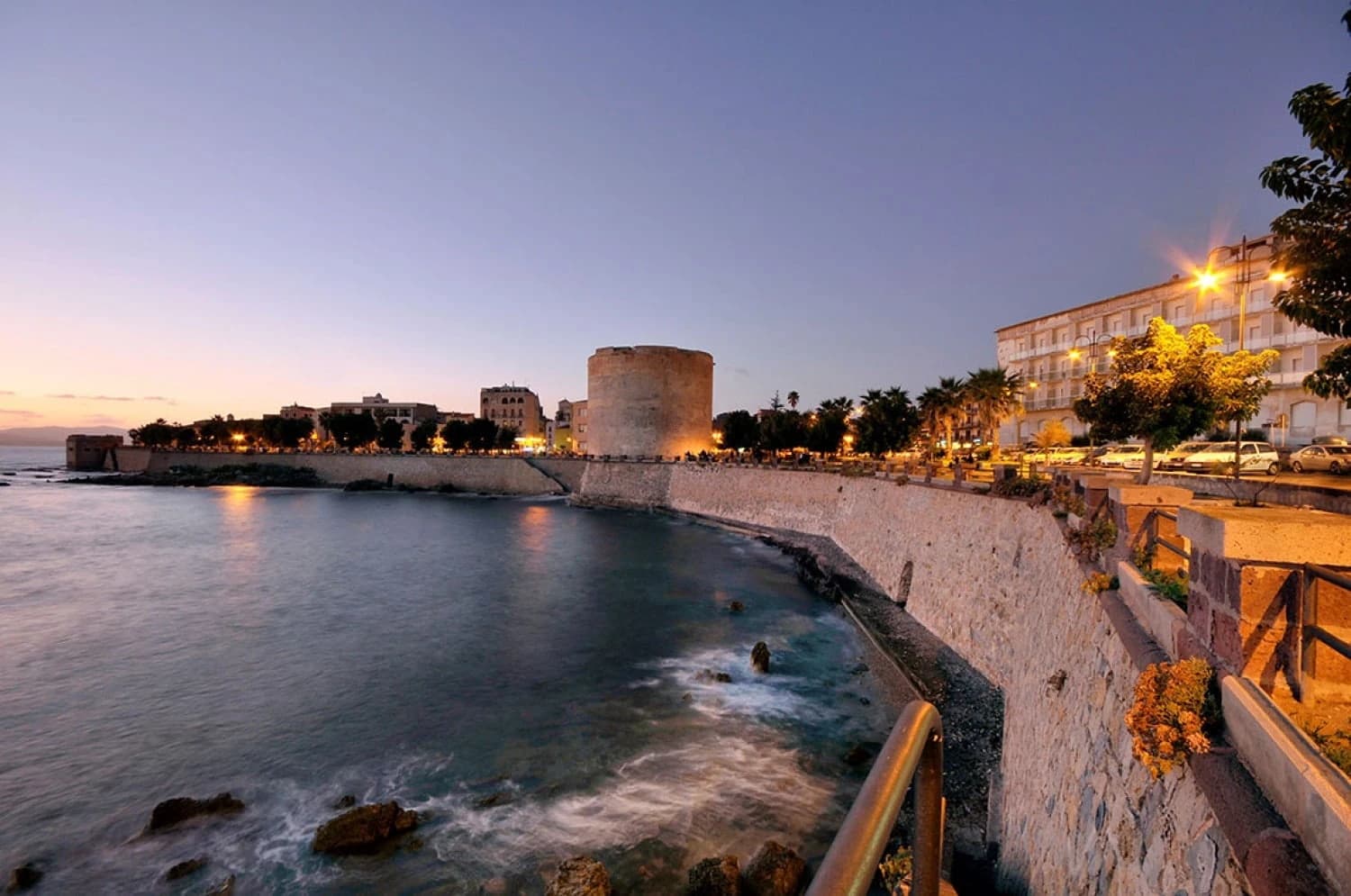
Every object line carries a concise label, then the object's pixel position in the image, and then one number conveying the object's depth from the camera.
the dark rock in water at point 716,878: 8.07
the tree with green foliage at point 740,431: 63.50
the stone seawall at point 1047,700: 3.45
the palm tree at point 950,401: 37.25
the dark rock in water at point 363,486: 74.62
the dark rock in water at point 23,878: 8.91
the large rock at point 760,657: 16.05
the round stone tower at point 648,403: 67.75
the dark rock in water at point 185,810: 10.17
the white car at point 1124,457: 24.96
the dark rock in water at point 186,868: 8.93
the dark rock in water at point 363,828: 9.43
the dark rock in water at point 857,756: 11.37
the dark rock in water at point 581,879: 7.96
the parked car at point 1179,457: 23.05
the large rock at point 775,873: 8.07
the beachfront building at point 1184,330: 28.70
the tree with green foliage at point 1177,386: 12.48
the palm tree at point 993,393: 34.31
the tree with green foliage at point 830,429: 51.62
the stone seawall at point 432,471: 70.00
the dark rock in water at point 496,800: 10.46
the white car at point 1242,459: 20.30
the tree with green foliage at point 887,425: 40.91
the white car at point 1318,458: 20.23
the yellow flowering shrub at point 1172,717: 3.45
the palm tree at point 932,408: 38.66
